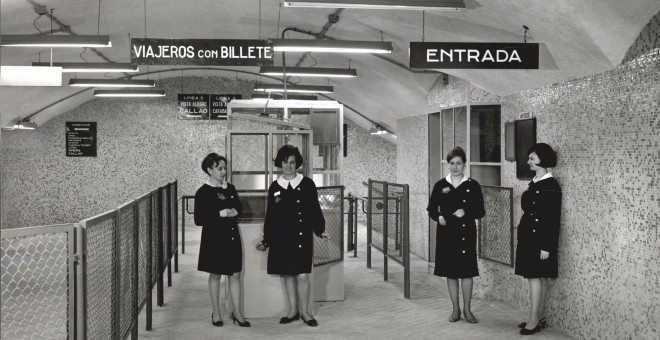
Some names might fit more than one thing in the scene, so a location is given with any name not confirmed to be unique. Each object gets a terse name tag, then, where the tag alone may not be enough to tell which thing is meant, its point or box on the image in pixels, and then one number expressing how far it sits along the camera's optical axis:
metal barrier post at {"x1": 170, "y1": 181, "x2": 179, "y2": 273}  8.70
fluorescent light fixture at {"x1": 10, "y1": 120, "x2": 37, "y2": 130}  13.59
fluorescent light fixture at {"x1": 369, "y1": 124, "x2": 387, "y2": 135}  14.17
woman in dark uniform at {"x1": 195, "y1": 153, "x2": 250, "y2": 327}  6.00
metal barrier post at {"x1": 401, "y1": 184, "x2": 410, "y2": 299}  7.40
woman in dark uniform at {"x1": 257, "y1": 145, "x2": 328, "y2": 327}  6.16
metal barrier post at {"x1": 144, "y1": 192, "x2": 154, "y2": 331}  5.73
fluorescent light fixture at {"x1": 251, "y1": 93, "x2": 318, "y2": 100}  13.64
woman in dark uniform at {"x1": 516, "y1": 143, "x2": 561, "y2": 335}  5.85
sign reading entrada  5.86
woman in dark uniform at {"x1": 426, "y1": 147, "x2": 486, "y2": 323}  6.23
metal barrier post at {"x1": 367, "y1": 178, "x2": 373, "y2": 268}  8.73
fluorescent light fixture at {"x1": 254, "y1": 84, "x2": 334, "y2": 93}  11.88
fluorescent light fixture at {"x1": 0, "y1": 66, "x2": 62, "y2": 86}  6.06
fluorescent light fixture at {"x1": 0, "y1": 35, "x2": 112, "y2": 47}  7.00
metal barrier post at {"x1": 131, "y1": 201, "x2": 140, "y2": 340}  4.73
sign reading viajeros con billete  6.51
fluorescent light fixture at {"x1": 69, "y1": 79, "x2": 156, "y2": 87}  10.75
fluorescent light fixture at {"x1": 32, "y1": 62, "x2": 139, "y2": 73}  8.58
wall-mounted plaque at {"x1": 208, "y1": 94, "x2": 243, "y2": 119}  16.17
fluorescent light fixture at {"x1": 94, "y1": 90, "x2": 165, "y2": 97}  12.51
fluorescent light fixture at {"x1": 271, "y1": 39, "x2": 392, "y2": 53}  6.72
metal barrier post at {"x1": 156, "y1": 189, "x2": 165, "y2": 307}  6.66
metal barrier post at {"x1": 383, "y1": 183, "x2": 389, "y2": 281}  8.15
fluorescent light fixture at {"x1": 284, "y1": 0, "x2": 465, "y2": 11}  4.90
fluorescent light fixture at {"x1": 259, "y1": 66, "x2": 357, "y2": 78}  9.47
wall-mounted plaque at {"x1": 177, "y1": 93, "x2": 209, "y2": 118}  16.20
